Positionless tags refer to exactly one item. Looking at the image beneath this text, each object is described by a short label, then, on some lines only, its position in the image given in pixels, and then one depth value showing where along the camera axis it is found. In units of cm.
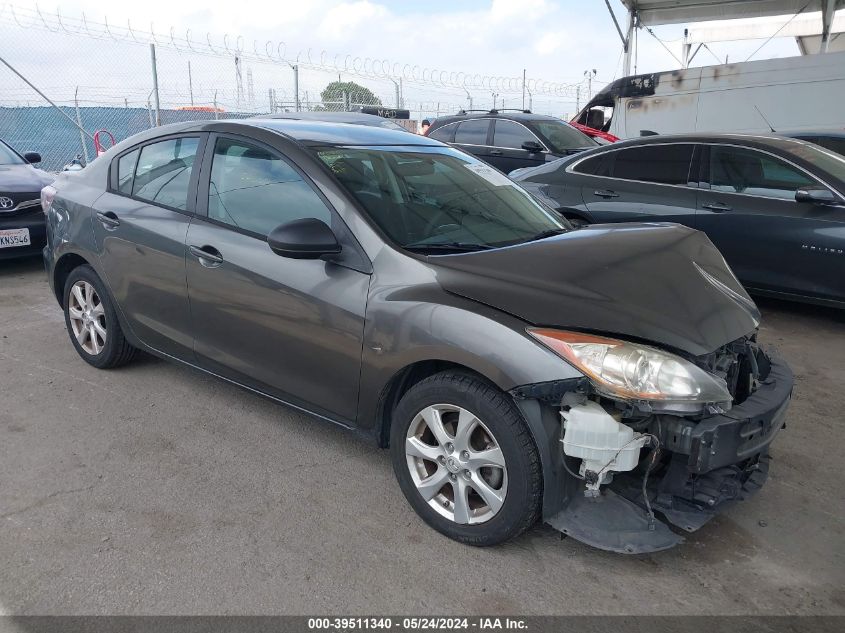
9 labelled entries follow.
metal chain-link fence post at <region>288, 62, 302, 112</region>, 1495
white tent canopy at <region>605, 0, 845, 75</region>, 1728
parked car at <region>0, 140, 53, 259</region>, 693
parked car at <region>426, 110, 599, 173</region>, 1068
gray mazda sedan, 242
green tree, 1875
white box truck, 1159
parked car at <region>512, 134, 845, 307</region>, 536
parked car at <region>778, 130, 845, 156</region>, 736
